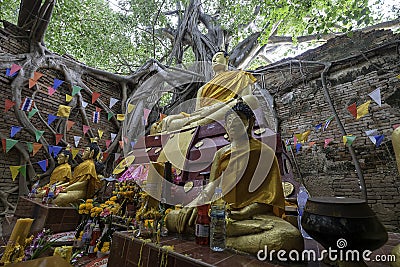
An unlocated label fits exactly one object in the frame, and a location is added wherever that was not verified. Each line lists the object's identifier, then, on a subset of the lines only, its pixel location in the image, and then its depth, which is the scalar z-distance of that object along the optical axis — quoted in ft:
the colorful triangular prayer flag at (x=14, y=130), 15.16
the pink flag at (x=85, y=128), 19.86
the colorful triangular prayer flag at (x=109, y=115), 21.93
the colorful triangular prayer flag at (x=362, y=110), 12.59
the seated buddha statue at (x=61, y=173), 14.89
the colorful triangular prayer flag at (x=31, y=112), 16.56
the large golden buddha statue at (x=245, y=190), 4.81
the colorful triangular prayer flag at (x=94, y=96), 19.95
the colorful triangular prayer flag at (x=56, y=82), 17.33
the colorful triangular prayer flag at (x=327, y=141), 15.86
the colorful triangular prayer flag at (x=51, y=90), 17.88
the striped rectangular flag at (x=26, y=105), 16.35
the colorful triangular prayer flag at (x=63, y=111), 18.52
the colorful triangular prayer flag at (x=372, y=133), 13.99
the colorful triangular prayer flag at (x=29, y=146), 15.82
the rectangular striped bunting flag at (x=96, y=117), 21.11
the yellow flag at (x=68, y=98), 19.18
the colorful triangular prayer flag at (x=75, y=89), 18.74
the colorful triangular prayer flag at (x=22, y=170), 15.46
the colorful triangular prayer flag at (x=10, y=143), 14.53
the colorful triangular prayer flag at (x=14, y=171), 15.09
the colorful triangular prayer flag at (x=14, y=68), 15.72
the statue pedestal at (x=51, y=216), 11.55
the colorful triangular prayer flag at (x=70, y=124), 18.76
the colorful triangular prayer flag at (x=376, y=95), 12.84
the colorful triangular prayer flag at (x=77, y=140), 19.19
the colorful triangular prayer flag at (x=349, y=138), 13.00
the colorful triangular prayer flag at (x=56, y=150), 17.08
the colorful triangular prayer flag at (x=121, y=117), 21.56
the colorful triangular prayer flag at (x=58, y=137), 17.81
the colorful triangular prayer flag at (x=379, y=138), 13.42
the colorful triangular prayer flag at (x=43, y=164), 16.41
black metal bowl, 3.42
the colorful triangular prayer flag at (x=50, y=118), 17.75
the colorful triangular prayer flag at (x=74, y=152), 17.60
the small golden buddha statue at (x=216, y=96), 11.94
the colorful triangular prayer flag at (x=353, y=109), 12.61
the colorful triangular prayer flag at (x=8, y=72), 15.74
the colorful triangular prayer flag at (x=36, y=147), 15.90
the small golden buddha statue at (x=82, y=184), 13.23
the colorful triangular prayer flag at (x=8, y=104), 15.22
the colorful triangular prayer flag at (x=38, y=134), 16.22
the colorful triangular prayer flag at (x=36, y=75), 16.58
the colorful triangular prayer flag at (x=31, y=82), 16.48
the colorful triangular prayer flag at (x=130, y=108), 22.45
